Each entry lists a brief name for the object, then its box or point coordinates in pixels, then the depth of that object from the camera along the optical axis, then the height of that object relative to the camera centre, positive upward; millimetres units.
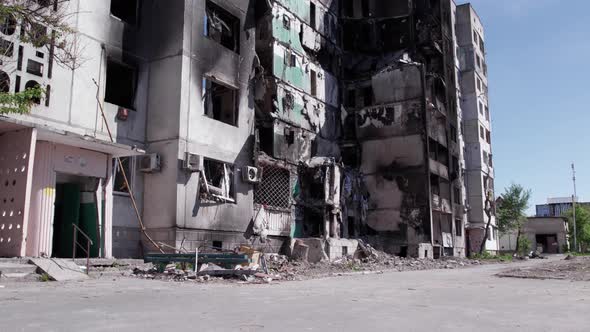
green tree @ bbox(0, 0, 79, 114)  9328 +3992
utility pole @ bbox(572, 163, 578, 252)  65875 -266
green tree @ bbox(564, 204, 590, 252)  70094 +1016
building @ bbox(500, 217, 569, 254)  68938 +445
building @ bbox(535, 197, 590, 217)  103750 +6079
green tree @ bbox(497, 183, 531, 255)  51969 +2624
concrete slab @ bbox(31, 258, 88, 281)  11562 -814
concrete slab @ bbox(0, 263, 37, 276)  10904 -769
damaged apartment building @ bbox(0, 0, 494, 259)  15062 +4333
